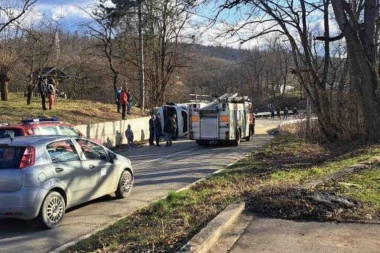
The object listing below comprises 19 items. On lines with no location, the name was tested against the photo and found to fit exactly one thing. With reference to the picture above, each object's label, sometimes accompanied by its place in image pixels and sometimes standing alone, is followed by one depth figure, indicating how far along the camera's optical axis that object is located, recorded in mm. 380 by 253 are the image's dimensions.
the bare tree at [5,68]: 29391
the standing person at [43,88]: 27500
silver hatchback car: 7836
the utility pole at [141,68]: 38375
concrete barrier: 24650
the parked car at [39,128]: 12258
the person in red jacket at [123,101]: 30708
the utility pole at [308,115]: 29256
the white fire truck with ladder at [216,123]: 25656
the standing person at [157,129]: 26773
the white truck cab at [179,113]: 32531
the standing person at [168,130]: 26250
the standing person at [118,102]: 32688
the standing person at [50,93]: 27906
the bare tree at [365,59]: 17875
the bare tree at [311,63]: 22938
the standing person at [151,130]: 27069
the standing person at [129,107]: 34438
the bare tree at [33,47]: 30580
